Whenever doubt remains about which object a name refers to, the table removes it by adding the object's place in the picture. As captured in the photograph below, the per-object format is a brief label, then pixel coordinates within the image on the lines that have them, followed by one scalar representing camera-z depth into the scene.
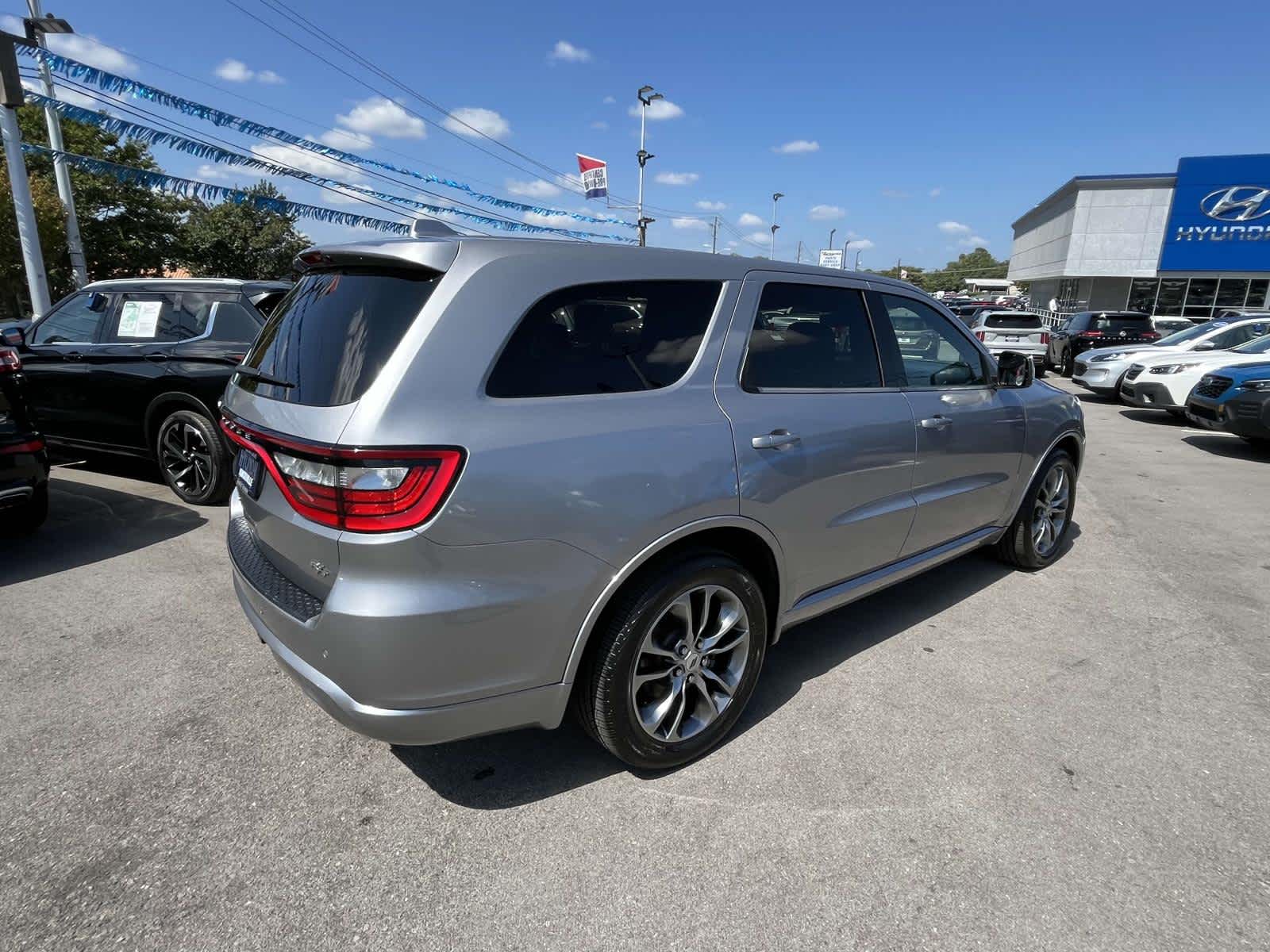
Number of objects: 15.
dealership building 32.97
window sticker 5.80
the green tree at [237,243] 45.16
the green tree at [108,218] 30.78
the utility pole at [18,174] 8.45
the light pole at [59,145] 9.57
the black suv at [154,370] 5.52
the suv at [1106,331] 16.27
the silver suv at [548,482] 1.92
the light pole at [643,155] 27.14
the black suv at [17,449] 4.38
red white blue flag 24.30
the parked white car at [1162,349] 11.86
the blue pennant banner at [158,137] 10.51
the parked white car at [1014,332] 17.48
